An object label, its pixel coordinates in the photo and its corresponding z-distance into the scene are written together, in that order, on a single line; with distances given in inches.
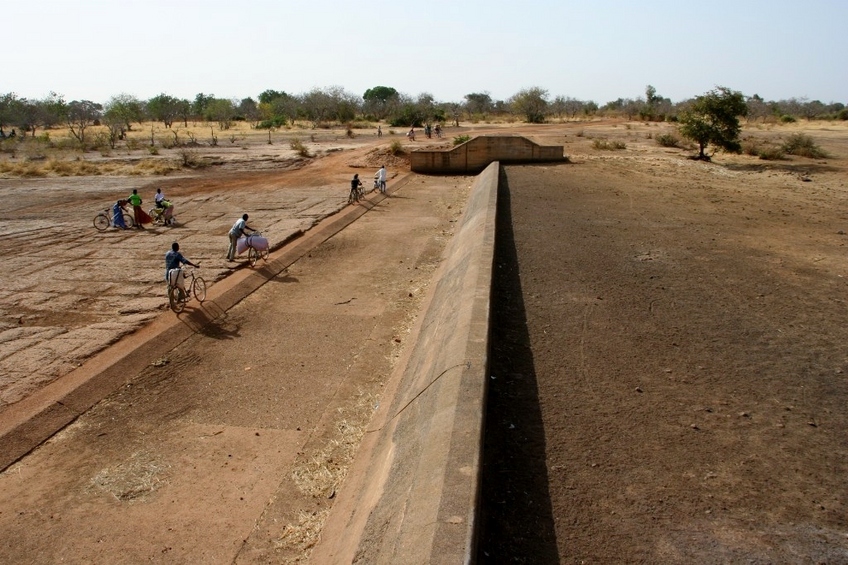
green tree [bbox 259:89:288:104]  4784.9
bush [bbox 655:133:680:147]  1354.6
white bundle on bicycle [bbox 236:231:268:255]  546.6
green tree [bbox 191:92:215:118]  3359.5
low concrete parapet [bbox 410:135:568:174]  1098.7
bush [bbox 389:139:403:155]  1327.5
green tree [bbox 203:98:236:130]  2928.2
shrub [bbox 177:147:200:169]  1369.0
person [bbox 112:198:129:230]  723.4
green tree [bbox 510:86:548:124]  2707.4
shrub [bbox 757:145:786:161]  1101.1
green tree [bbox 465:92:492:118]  3681.1
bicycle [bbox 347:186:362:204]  861.8
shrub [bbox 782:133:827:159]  1116.5
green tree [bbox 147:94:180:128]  3051.2
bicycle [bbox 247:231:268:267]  547.5
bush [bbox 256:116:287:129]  2674.7
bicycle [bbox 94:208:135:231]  737.0
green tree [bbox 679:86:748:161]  1077.8
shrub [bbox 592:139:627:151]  1301.7
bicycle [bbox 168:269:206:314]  432.1
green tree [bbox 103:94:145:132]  2270.7
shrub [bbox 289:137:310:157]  1508.4
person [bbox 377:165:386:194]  937.5
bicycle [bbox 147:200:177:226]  752.3
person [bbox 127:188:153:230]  722.8
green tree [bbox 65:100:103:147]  2805.6
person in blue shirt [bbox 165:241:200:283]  435.8
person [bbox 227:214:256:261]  554.6
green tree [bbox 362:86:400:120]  3346.5
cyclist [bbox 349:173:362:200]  855.7
